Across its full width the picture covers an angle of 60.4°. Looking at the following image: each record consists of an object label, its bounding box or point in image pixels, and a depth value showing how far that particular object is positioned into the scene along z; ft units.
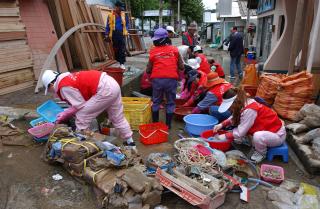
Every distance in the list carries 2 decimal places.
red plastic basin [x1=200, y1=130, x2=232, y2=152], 13.84
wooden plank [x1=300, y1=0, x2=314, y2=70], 20.93
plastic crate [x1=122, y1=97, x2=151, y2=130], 16.81
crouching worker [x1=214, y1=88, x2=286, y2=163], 12.70
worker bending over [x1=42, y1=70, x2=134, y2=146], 12.25
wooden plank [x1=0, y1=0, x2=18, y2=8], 19.16
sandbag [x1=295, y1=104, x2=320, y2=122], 15.10
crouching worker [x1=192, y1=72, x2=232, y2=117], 17.20
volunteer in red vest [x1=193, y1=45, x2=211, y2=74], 22.60
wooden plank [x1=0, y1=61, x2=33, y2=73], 18.95
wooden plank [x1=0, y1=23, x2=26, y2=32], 18.90
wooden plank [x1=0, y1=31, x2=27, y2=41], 18.74
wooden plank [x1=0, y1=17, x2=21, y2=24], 18.92
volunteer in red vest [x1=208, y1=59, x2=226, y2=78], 27.07
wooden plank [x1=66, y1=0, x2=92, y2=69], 24.35
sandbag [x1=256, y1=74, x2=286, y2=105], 19.83
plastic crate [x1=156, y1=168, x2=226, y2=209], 8.93
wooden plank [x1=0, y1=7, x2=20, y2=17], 18.94
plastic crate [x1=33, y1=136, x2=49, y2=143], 13.52
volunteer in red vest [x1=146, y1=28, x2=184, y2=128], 15.97
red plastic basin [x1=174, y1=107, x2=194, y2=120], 19.18
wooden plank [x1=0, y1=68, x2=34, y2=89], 19.02
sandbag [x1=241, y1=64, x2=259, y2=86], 25.80
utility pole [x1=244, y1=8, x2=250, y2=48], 57.62
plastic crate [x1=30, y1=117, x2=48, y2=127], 14.34
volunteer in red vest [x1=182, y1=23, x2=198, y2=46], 29.26
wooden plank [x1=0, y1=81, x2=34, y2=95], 19.11
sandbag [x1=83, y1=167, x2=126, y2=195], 9.46
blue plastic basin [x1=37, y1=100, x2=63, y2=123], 14.28
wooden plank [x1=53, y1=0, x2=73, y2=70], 23.91
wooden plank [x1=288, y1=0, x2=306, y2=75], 19.71
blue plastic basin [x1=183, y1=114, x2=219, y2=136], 15.85
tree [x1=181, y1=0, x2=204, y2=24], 156.92
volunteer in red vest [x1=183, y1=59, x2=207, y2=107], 19.04
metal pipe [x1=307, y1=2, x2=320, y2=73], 19.48
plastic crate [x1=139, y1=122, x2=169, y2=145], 15.17
